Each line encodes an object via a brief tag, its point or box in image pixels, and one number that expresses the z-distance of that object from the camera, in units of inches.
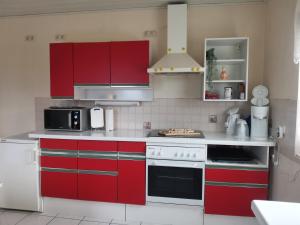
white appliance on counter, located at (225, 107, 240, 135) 103.0
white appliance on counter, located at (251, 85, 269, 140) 90.5
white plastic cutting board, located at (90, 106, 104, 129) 110.4
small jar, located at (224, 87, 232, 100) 101.3
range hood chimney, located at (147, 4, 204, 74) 100.0
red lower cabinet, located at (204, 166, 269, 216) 85.9
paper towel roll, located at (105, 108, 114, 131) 111.0
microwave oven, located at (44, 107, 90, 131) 105.9
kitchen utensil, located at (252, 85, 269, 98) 96.2
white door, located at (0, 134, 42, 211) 100.3
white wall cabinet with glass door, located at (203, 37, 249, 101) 99.0
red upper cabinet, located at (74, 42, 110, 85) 105.6
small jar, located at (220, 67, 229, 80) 102.7
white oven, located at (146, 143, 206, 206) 89.1
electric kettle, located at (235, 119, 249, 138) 95.3
